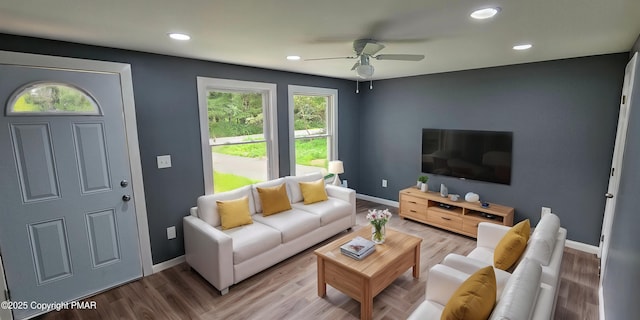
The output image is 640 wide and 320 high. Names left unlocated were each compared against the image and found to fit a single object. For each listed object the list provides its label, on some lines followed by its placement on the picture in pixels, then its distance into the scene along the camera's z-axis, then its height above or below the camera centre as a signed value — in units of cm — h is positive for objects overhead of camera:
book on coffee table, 261 -113
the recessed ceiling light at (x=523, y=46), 271 +70
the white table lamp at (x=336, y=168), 477 -71
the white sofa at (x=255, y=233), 278 -116
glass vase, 287 -109
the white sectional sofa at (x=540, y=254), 190 -97
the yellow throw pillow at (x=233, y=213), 320 -96
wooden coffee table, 239 -126
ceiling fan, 243 +59
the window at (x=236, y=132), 354 -8
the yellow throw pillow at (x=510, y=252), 214 -95
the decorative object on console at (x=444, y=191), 436 -102
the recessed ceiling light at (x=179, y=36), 228 +73
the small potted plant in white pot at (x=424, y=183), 454 -94
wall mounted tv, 394 -46
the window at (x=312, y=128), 452 -5
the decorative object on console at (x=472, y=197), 408 -104
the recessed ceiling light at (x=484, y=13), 179 +68
